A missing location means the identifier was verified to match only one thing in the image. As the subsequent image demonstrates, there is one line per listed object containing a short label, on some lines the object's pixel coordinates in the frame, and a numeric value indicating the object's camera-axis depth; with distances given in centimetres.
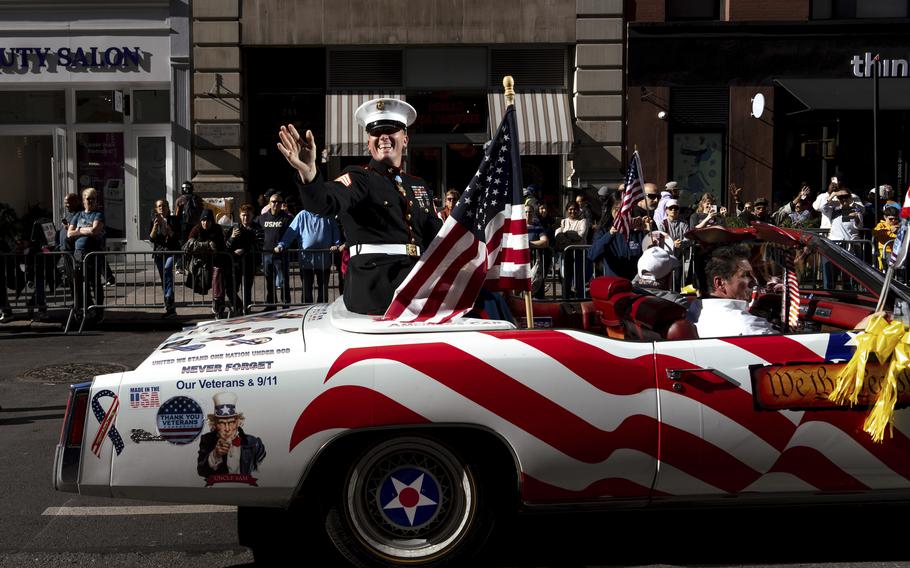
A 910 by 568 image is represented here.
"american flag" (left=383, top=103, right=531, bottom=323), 475
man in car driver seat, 493
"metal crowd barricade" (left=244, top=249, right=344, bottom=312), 1378
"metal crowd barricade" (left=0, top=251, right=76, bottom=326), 1375
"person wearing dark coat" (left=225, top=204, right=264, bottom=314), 1375
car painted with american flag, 434
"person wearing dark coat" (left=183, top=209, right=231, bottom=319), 1377
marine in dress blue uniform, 506
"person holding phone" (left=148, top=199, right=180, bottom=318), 1395
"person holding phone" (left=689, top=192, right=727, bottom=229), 1631
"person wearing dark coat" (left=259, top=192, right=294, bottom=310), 1377
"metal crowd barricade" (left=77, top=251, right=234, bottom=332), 1377
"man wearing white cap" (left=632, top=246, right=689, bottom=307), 777
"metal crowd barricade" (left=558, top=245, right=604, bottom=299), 1336
